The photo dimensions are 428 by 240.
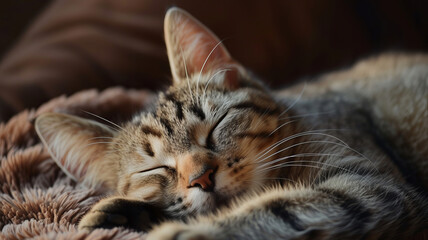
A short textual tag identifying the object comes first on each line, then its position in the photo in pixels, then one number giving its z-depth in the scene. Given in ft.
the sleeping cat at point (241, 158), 1.36
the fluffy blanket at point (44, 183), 1.46
